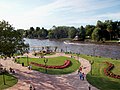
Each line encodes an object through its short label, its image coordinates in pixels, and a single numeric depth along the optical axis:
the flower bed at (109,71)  17.17
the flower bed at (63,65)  21.24
